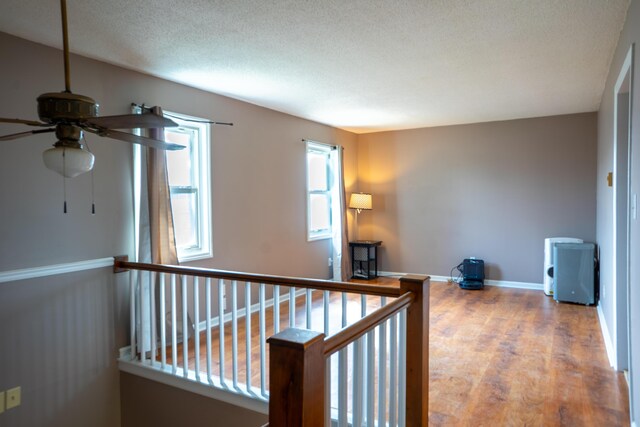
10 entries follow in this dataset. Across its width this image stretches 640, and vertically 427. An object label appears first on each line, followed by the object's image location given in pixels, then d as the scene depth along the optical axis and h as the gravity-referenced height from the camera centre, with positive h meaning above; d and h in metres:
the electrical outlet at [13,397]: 2.71 -1.19
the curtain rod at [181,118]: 3.48 +0.84
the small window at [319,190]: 5.85 +0.25
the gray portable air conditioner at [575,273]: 4.89 -0.79
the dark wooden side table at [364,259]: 6.63 -0.83
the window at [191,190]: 4.00 +0.18
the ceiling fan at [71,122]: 1.64 +0.36
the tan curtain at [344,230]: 6.21 -0.34
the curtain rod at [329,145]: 5.67 +0.91
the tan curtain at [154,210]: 3.47 +0.00
